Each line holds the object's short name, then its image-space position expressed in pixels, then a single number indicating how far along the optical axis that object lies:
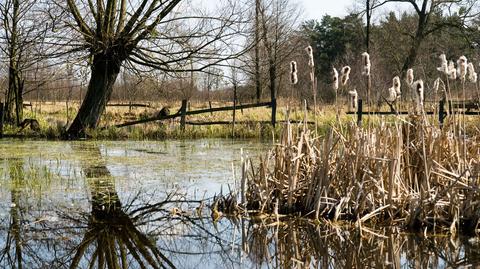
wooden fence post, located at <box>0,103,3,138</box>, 12.88
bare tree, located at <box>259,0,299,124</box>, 22.69
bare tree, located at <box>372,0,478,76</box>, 24.47
